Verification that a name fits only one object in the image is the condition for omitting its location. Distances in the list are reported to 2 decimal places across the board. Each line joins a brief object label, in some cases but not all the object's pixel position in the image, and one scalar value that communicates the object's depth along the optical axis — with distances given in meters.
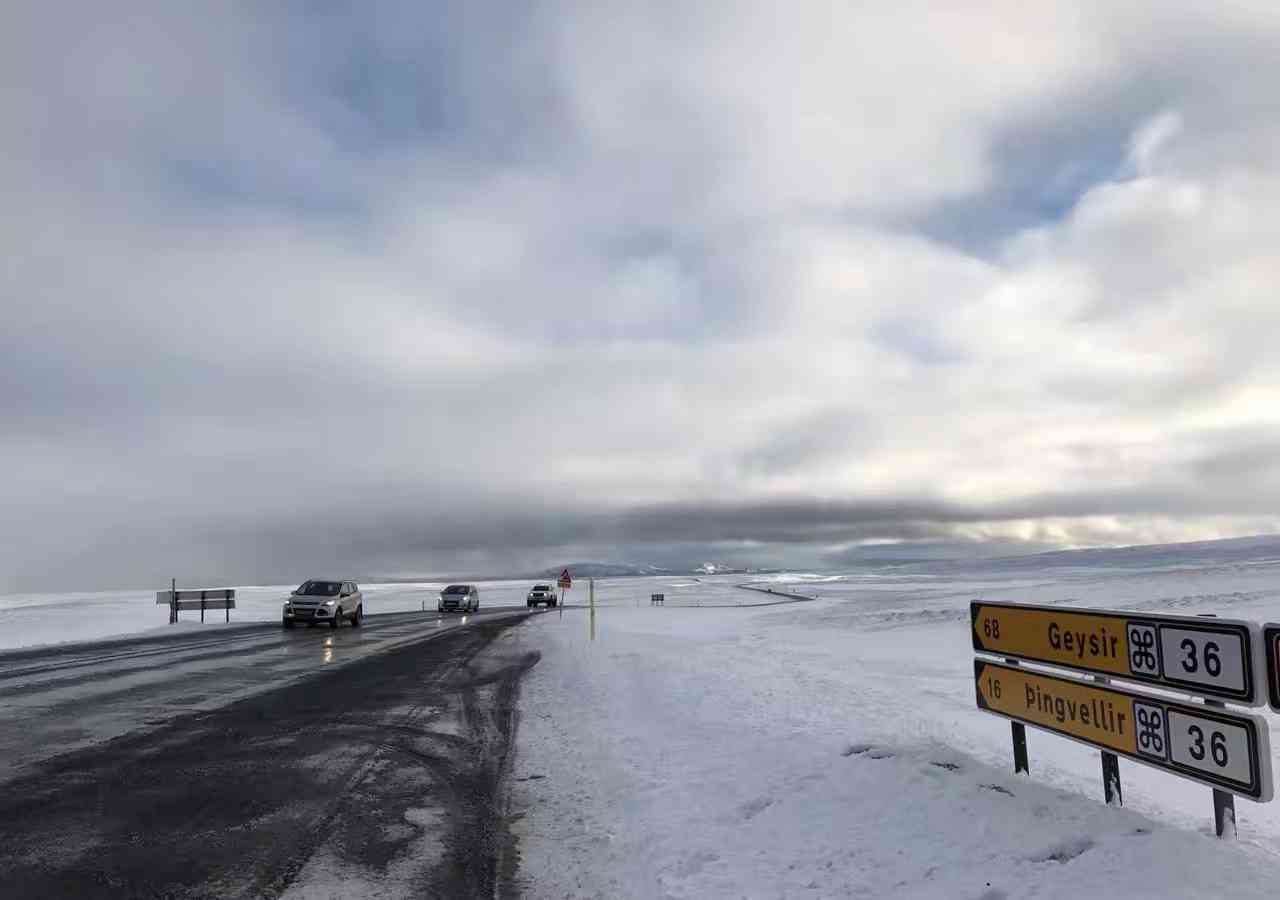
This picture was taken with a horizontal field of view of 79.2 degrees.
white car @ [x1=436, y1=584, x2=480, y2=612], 53.59
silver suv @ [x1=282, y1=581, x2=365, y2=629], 32.34
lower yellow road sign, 4.31
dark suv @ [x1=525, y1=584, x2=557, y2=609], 68.91
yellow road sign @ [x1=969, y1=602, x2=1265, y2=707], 4.45
